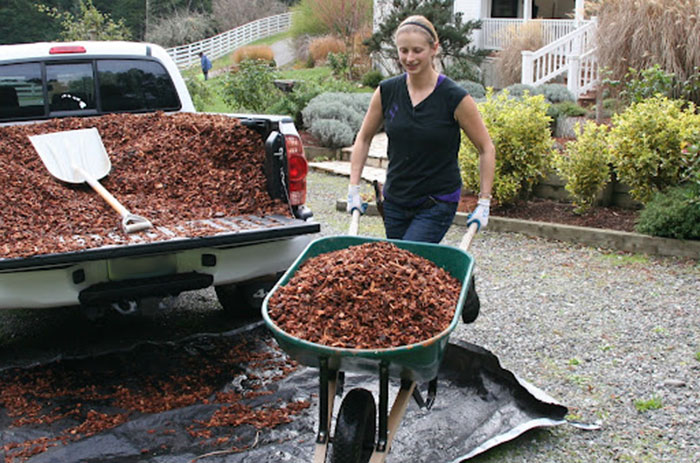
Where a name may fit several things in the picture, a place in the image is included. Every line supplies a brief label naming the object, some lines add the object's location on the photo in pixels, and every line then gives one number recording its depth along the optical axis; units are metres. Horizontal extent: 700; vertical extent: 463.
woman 3.62
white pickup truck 3.73
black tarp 3.37
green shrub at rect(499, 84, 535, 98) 13.45
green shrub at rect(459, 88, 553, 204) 7.52
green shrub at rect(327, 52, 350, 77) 22.45
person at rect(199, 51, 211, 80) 30.00
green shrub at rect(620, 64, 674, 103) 8.57
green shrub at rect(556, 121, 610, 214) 7.23
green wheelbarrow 2.61
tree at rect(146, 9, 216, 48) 41.88
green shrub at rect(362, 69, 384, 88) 20.67
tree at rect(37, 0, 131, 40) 15.84
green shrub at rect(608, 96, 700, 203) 6.75
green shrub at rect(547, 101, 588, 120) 11.34
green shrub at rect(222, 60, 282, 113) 13.90
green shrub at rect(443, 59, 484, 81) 19.39
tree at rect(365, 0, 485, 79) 19.92
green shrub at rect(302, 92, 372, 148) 12.34
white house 14.11
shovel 4.56
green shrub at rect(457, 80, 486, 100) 15.91
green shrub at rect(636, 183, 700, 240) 6.36
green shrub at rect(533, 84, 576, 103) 13.68
